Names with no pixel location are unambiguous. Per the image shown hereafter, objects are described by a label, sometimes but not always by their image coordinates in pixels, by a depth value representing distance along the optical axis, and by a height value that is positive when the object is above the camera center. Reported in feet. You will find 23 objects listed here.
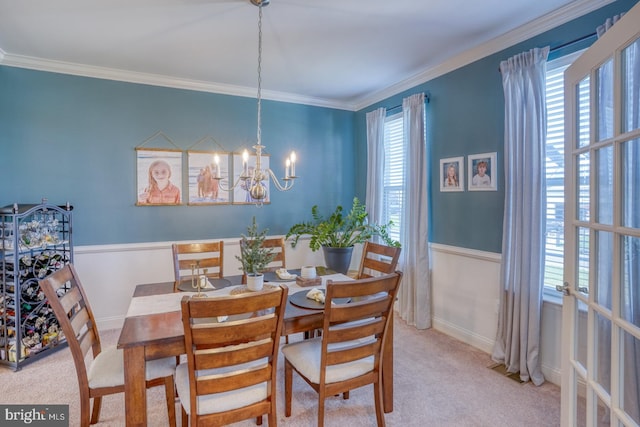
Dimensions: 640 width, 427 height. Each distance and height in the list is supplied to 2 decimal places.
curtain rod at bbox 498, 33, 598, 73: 7.46 +3.80
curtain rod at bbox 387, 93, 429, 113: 11.78 +3.94
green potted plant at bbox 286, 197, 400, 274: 13.57 -0.99
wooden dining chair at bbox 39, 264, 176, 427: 5.51 -2.76
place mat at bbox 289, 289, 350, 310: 6.42 -1.80
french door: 4.24 -0.33
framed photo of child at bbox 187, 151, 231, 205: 12.74 +1.14
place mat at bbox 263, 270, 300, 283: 8.38 -1.72
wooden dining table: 5.08 -2.02
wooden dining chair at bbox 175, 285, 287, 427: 4.68 -2.15
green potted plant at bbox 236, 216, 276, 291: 7.11 -1.10
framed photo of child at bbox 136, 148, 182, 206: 12.05 +1.16
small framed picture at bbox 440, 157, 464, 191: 10.65 +1.14
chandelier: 7.52 +0.79
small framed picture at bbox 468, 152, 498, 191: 9.61 +1.10
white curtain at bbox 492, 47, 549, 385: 8.23 -0.03
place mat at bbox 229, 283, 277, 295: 7.15 -1.72
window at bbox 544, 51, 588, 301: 8.15 +0.84
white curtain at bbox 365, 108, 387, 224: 13.91 +1.89
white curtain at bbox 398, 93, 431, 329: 11.66 -0.39
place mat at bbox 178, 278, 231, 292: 7.59 -1.76
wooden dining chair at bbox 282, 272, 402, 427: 5.65 -2.45
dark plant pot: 13.53 -1.93
